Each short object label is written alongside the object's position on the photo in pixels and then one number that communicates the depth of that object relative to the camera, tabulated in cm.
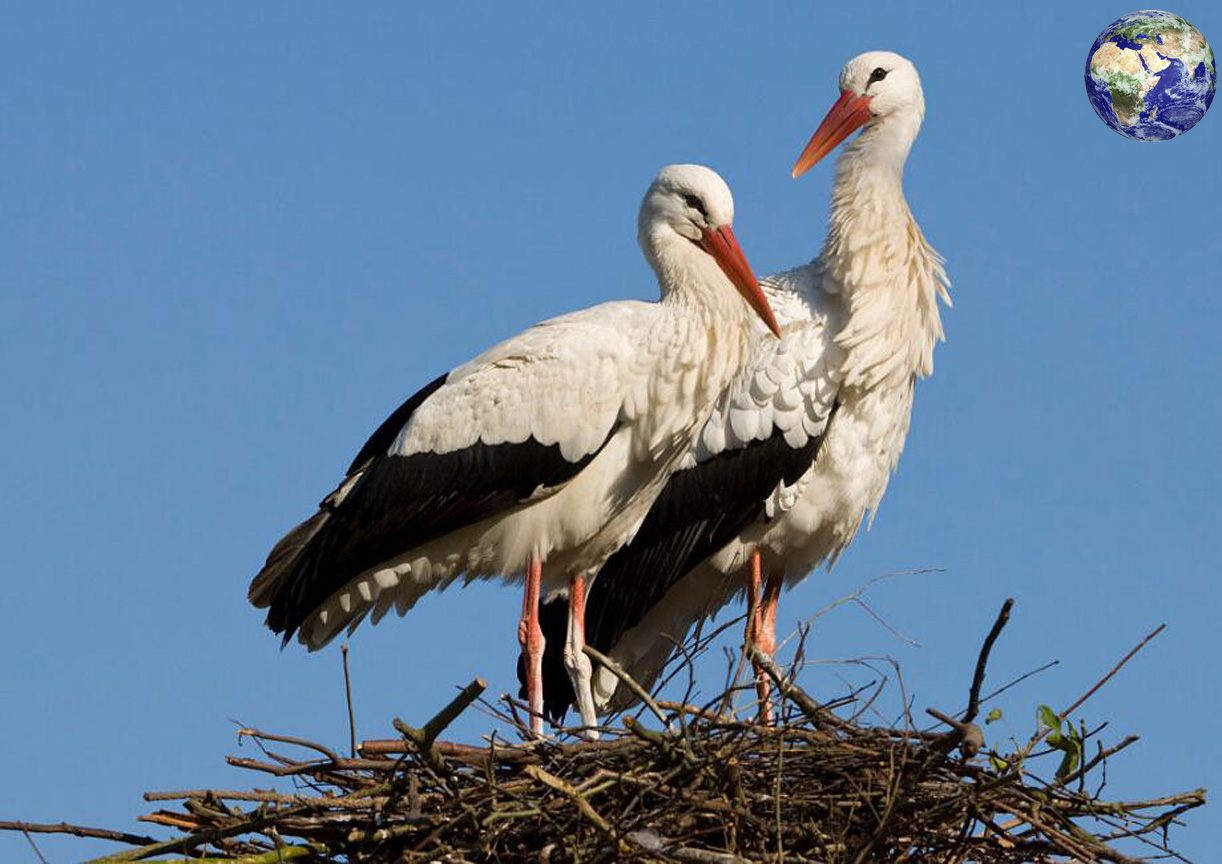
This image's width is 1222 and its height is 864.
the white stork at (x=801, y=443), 1905
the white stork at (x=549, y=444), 1706
